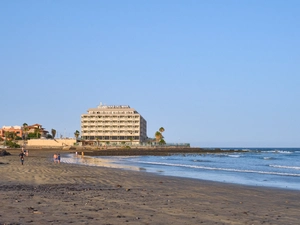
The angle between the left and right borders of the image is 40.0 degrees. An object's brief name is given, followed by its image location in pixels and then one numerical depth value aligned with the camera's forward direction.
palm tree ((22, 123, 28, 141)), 165.61
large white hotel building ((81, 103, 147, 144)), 183.75
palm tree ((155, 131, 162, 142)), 196.62
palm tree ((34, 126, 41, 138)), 174.70
